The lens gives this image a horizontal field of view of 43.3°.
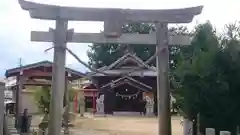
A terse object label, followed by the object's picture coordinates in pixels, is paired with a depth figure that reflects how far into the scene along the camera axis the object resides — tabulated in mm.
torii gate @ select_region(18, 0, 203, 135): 7239
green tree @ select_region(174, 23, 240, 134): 7460
